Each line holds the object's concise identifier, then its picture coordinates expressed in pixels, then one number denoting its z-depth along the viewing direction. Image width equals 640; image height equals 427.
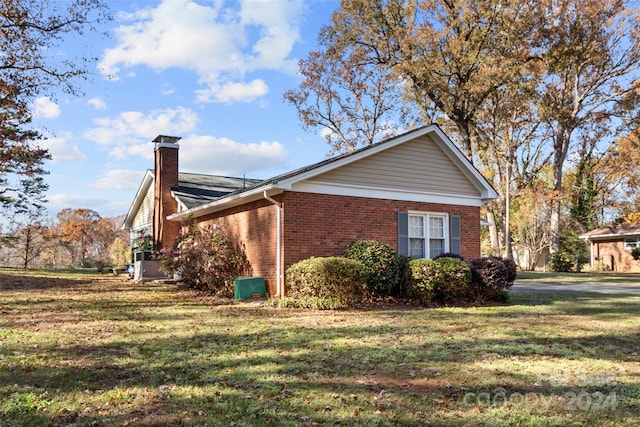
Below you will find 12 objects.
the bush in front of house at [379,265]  12.12
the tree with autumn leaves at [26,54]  13.83
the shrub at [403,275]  12.34
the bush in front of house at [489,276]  12.29
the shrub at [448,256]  12.68
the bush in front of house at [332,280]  11.17
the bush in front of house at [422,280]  11.87
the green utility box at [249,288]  13.03
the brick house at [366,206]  12.53
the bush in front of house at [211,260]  14.52
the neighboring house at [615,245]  32.91
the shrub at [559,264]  31.64
